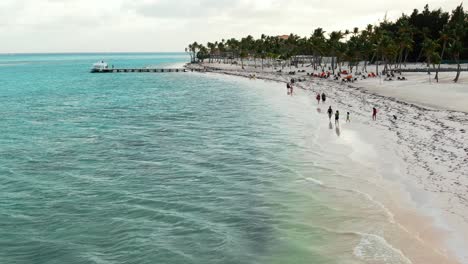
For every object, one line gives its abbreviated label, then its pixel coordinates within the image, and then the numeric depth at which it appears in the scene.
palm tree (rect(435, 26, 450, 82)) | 86.28
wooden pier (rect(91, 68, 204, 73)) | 174.40
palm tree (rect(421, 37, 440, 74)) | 86.00
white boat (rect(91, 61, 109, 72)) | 177.38
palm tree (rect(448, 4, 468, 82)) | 79.44
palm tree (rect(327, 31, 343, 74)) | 129.96
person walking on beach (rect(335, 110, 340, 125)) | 42.22
